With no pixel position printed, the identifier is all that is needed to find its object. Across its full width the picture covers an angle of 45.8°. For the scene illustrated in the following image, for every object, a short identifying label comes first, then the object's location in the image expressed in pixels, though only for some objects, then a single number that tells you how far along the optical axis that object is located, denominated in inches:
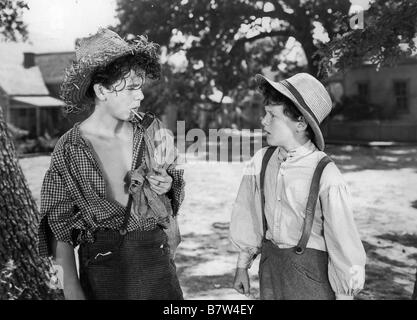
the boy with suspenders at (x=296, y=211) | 65.5
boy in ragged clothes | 64.9
